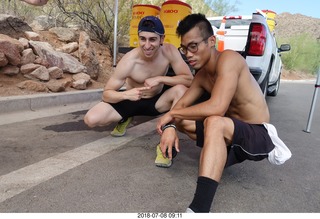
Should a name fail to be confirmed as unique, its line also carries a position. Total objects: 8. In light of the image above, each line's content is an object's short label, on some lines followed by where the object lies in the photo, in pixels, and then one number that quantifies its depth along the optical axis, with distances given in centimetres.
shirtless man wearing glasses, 169
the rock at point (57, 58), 538
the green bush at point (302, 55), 2175
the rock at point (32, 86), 460
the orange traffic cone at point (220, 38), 495
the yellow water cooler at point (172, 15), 398
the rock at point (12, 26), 541
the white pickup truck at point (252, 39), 384
